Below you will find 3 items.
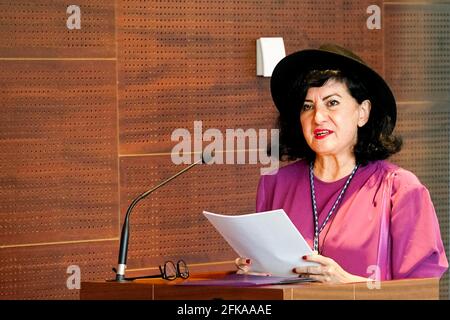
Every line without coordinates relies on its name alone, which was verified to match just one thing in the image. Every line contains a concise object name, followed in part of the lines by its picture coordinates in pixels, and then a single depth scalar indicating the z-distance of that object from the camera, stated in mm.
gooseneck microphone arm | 6326
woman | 6621
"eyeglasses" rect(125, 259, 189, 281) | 6392
